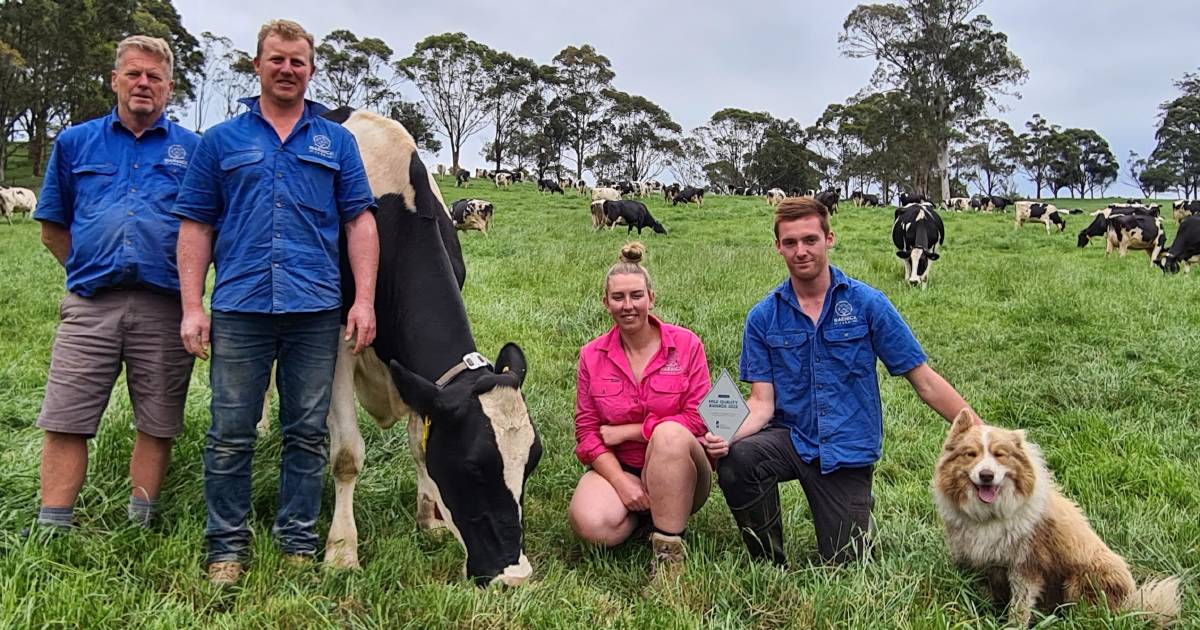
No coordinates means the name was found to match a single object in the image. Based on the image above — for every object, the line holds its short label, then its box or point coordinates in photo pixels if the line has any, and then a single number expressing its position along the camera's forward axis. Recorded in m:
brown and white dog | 2.83
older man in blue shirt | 3.23
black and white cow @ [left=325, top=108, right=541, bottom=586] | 3.24
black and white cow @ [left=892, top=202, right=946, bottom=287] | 12.50
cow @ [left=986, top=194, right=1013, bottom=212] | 40.75
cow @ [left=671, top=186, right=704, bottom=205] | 37.28
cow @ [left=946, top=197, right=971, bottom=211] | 41.06
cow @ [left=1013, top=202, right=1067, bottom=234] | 28.86
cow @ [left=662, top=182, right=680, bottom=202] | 39.31
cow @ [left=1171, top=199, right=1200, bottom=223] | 28.53
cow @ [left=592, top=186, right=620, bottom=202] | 37.69
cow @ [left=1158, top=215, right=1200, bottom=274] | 14.44
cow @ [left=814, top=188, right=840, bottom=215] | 30.71
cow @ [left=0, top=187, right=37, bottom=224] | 24.38
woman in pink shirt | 3.43
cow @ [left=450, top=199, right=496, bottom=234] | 22.36
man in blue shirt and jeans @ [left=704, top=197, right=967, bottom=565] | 3.42
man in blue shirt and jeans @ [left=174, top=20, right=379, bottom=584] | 3.09
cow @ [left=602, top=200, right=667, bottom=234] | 23.95
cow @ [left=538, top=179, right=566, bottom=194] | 44.07
